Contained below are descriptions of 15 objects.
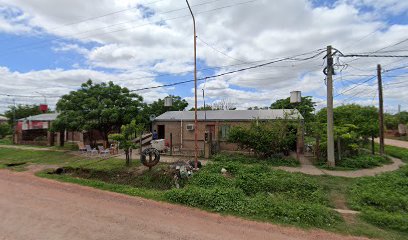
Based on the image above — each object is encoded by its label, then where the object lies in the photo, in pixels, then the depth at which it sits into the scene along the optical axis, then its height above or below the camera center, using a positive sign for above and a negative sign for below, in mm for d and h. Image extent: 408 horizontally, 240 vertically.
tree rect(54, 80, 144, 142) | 19219 +1891
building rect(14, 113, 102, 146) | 24297 -295
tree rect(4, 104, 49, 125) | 37312 +3323
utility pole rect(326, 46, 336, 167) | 13156 +462
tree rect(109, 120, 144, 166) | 13636 -371
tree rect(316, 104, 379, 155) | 14438 +217
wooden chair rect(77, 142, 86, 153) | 18891 -1312
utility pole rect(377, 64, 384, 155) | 16359 +1195
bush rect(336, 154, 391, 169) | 13436 -2056
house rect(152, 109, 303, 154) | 18719 +386
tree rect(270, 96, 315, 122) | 34469 +3200
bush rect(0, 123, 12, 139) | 34125 +372
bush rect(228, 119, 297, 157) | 14672 -511
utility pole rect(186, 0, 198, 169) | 12156 +3018
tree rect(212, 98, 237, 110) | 46656 +4368
